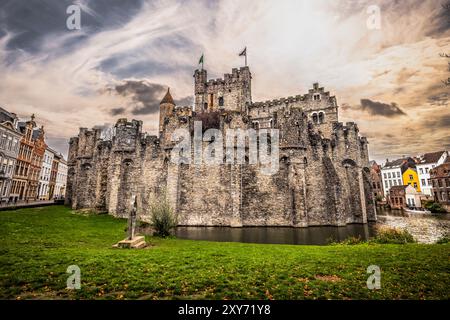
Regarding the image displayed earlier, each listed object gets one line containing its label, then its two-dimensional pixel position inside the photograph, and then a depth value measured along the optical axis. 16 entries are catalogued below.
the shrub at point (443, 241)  14.85
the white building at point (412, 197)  53.35
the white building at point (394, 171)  64.00
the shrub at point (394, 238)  15.12
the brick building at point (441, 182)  48.81
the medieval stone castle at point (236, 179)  25.05
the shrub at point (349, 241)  15.35
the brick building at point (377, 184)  68.74
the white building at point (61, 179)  58.24
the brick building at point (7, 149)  33.56
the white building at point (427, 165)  55.38
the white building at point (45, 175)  49.28
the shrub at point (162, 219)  17.08
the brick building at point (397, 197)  54.47
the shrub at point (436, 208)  43.16
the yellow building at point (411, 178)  59.96
